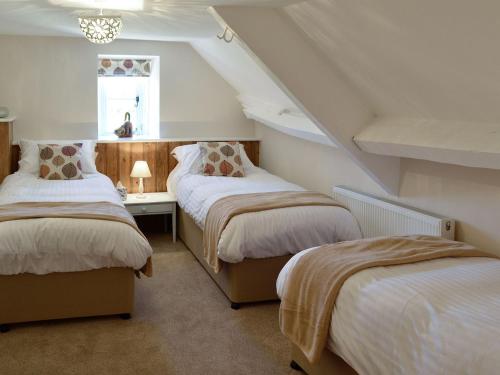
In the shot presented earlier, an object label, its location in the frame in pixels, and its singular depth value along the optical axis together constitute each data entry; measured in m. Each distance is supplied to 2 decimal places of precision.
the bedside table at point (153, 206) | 5.78
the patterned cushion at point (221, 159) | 5.81
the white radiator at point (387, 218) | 3.73
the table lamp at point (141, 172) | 5.96
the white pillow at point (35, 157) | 5.58
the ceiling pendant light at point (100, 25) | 4.13
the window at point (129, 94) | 6.37
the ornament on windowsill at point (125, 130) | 6.28
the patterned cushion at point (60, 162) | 5.44
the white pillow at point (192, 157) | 5.96
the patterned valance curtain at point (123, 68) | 6.31
